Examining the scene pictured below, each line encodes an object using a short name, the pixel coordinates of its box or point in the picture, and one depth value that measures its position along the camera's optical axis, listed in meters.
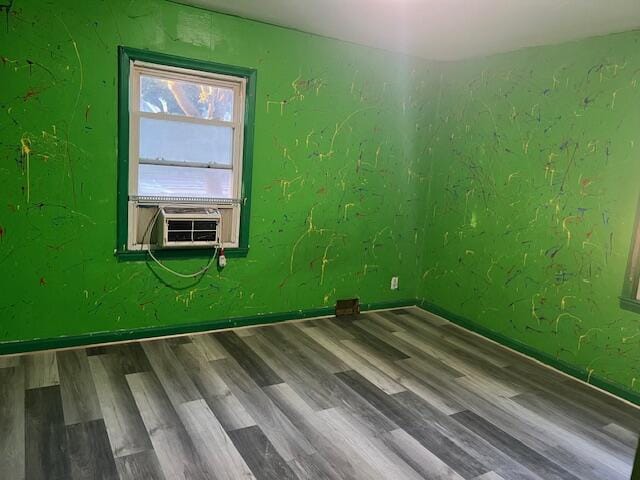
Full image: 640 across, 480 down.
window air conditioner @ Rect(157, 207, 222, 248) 3.27
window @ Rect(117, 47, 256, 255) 3.15
